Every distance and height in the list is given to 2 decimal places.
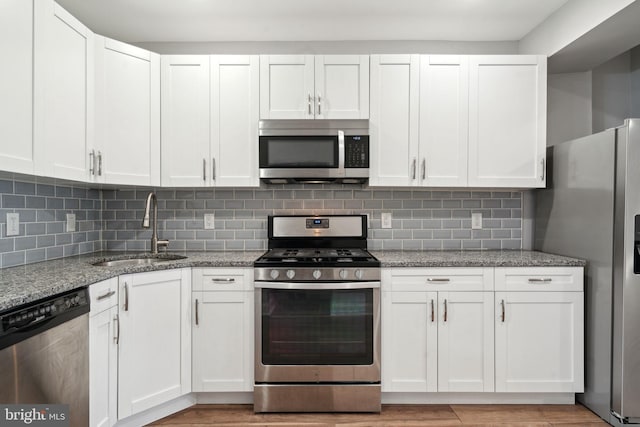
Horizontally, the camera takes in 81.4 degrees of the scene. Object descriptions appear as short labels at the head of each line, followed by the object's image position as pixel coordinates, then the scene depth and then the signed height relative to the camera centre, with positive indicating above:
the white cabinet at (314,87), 2.57 +0.85
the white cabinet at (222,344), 2.32 -0.84
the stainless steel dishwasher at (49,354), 1.30 -0.57
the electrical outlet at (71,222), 2.54 -0.10
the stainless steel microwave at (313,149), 2.57 +0.42
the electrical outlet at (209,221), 2.93 -0.10
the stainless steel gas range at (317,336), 2.28 -0.78
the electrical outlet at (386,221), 2.94 -0.08
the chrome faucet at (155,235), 2.64 -0.19
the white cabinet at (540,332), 2.32 -0.75
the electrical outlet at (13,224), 2.06 -0.10
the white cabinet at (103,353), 1.80 -0.74
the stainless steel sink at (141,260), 2.55 -0.37
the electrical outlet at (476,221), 2.96 -0.08
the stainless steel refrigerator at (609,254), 2.04 -0.24
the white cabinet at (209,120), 2.58 +0.62
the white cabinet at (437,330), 2.32 -0.75
